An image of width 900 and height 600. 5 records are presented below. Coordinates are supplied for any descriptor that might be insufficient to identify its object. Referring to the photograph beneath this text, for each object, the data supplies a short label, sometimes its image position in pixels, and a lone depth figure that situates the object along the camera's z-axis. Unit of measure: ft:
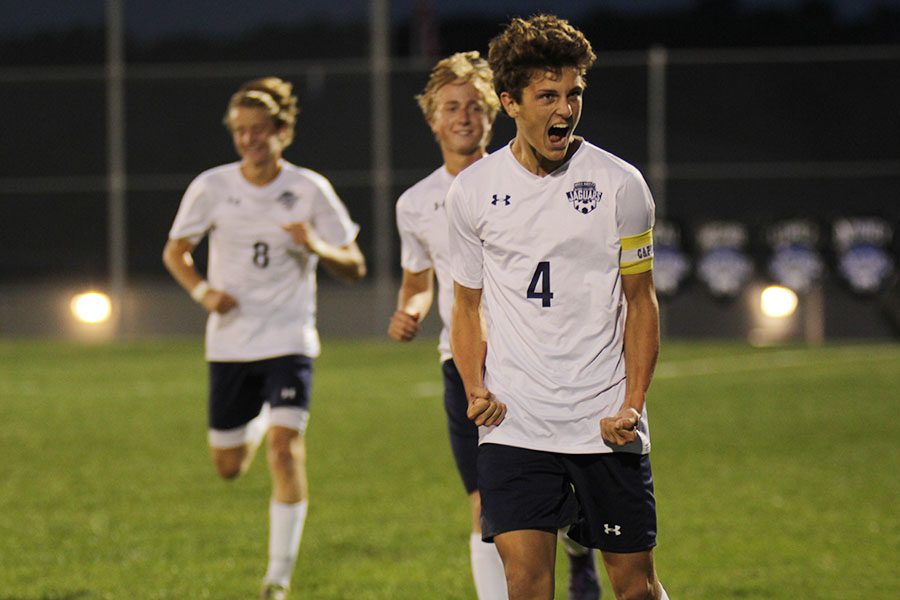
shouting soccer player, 28.78
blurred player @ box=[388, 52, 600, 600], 37.01
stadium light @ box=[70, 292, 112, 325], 155.74
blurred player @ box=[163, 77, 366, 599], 47.19
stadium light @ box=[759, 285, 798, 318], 141.59
